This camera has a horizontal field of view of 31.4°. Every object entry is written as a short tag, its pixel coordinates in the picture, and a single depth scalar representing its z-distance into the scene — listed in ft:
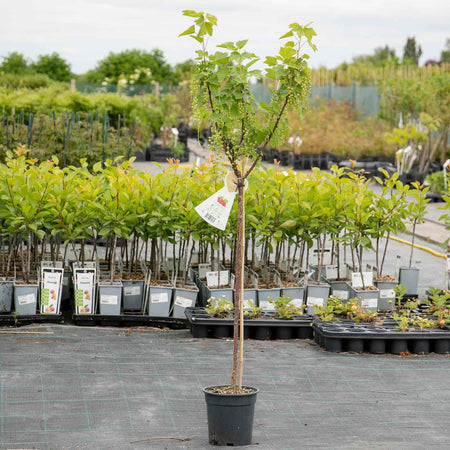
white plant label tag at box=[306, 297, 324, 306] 22.01
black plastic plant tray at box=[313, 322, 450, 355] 18.57
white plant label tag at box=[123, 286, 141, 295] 21.65
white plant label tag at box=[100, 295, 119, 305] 21.03
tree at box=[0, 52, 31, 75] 151.33
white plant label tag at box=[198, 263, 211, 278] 22.84
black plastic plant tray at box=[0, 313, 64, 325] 20.35
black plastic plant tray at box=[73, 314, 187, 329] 20.88
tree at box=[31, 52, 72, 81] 159.12
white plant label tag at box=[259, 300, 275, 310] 21.36
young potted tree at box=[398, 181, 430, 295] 24.65
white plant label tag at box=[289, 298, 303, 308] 21.50
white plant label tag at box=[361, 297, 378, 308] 21.89
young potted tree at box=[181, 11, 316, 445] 12.78
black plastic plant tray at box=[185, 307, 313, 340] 19.45
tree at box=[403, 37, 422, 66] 217.36
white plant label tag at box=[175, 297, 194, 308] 21.29
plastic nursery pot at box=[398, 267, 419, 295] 24.67
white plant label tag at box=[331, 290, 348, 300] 22.47
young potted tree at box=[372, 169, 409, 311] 22.16
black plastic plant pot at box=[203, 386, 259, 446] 12.71
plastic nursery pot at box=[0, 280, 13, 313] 20.76
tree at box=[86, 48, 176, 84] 154.81
